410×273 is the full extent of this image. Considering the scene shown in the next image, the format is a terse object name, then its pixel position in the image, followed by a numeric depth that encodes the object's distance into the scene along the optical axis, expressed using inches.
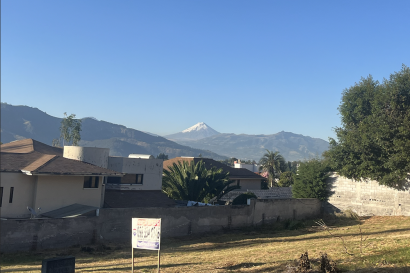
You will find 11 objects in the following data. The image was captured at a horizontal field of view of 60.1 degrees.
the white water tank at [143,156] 1275.1
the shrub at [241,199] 1157.1
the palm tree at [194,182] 1178.6
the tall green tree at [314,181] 1254.9
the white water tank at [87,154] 1043.3
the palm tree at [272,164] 3208.7
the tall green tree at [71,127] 2820.1
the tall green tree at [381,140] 1066.7
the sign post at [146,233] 432.1
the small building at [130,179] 1041.5
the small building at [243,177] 1839.3
